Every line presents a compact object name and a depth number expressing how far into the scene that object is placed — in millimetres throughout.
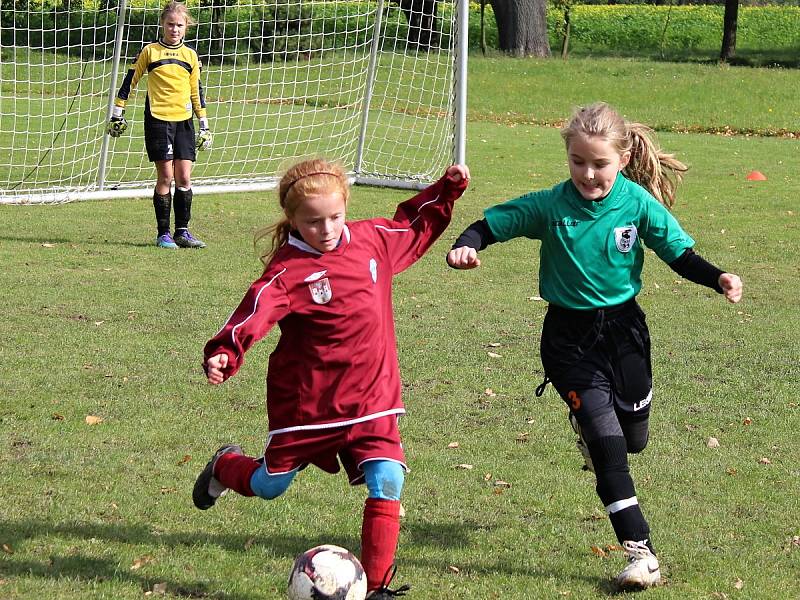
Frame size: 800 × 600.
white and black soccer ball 7352
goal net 29109
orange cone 32969
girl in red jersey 7750
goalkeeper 21187
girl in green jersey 8648
